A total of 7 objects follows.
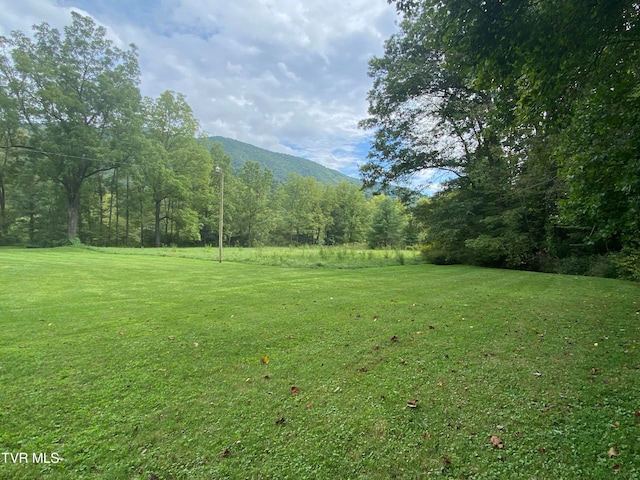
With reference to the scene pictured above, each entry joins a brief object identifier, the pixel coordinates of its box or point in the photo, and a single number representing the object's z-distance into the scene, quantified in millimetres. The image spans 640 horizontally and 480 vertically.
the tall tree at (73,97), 23047
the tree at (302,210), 48500
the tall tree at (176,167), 30156
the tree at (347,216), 51094
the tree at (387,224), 39500
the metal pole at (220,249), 14716
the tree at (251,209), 41062
